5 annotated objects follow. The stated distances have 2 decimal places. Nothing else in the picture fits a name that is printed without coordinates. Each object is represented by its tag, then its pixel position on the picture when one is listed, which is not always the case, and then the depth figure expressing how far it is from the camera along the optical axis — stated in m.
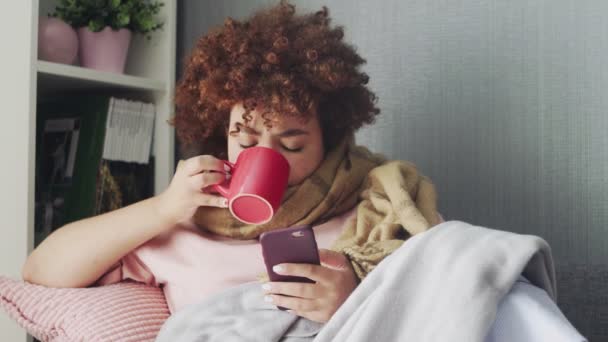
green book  1.61
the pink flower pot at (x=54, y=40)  1.51
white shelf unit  1.41
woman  1.13
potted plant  1.59
